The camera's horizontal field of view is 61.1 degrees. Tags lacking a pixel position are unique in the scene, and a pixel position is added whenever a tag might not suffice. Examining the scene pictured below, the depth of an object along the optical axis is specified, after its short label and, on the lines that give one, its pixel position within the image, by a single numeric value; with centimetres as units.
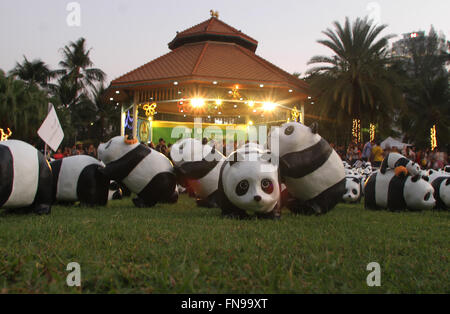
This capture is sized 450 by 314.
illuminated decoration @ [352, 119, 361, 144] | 2022
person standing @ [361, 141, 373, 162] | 1276
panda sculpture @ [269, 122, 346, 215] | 477
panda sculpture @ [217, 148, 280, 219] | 416
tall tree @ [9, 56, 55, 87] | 3472
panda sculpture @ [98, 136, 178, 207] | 561
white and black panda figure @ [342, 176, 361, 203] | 749
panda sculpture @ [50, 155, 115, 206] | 557
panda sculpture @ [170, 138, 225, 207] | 575
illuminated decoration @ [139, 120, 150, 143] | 1650
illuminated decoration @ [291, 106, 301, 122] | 1548
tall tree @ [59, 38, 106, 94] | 3400
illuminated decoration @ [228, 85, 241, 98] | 1395
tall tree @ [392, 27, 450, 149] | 2792
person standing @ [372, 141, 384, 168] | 1158
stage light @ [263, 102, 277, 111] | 1459
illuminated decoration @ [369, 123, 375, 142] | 2136
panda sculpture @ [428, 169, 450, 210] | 596
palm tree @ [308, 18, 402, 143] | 1888
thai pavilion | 1364
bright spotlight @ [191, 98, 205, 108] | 1329
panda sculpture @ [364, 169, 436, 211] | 556
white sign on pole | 718
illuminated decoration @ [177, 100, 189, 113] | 1610
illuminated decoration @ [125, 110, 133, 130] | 1541
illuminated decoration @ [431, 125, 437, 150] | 2568
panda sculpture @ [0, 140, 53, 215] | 408
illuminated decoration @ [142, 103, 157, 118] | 1572
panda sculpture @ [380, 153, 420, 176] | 552
